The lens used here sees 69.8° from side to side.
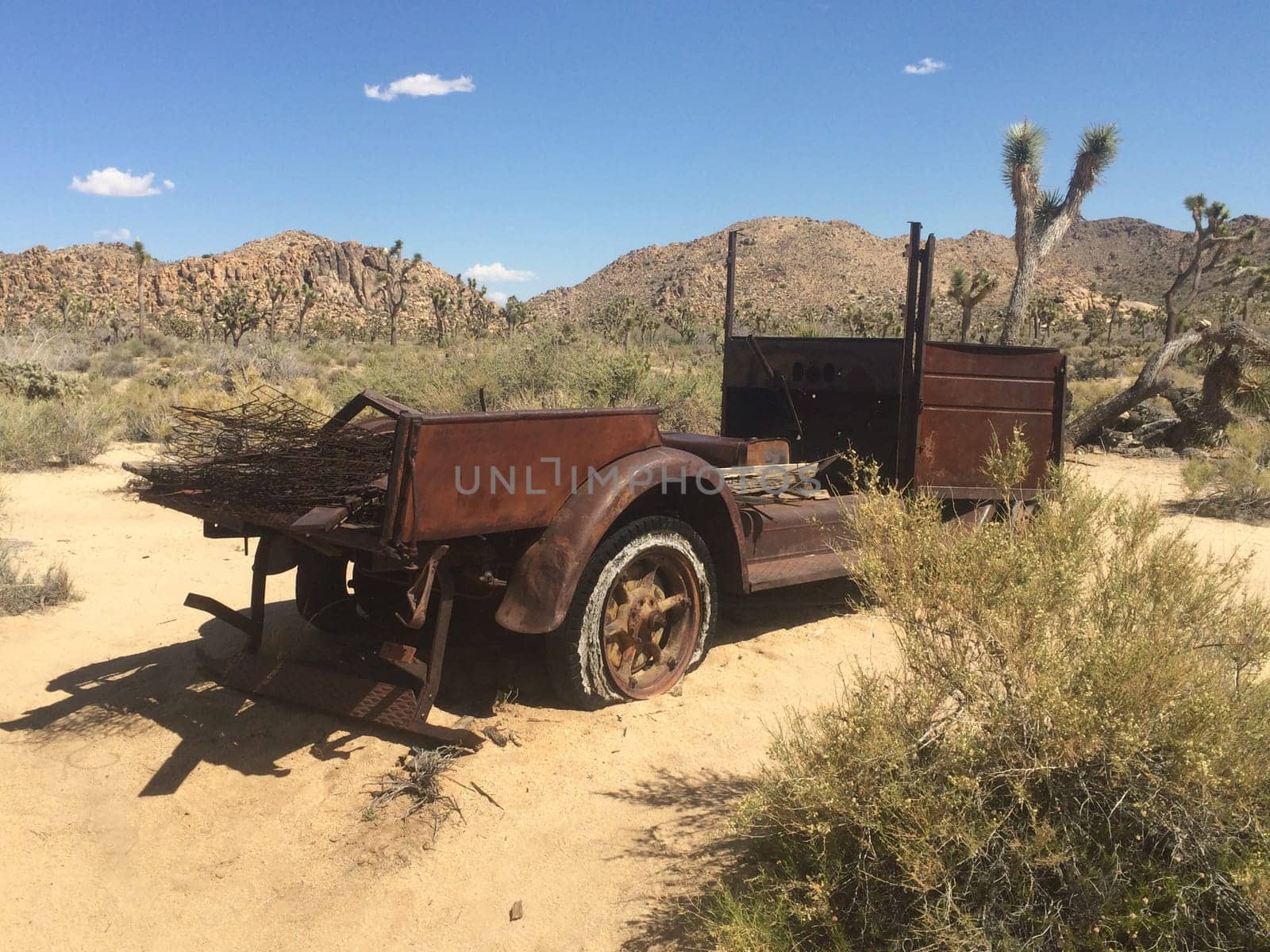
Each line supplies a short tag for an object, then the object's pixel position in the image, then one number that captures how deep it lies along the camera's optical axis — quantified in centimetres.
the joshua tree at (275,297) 5419
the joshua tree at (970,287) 2419
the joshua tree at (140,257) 4716
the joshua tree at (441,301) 5409
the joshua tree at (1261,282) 3310
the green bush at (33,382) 1363
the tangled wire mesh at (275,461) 363
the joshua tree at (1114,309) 4729
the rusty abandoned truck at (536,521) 344
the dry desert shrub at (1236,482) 966
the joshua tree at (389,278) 4806
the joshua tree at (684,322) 4584
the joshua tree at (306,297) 5178
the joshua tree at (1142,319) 4712
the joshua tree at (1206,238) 2766
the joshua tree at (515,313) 5528
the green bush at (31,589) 554
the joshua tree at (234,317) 4166
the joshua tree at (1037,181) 2586
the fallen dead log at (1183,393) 1327
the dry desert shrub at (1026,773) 218
